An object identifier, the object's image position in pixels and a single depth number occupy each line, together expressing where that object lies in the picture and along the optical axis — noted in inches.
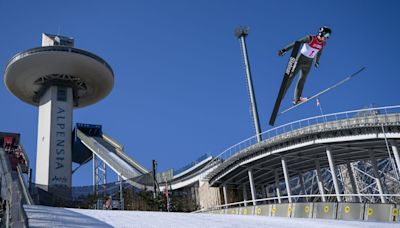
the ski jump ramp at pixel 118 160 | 1957.4
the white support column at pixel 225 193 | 1665.8
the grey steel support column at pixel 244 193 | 1781.5
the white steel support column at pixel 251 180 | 1551.4
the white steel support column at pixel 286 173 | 1409.9
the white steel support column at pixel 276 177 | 1660.9
